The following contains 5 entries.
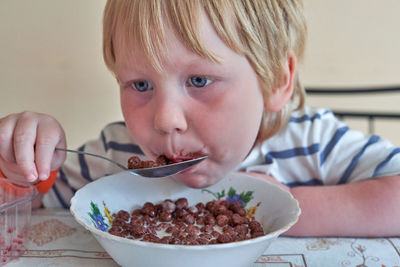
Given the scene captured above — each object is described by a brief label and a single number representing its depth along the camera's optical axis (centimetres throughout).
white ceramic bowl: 43
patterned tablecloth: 54
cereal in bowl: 55
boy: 59
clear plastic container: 54
